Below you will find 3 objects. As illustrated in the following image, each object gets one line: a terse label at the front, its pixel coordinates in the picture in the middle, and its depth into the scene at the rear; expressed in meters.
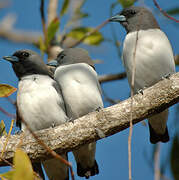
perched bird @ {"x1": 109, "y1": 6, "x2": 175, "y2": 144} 8.78
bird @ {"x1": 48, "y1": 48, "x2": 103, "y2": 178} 8.68
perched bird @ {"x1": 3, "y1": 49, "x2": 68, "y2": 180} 8.73
